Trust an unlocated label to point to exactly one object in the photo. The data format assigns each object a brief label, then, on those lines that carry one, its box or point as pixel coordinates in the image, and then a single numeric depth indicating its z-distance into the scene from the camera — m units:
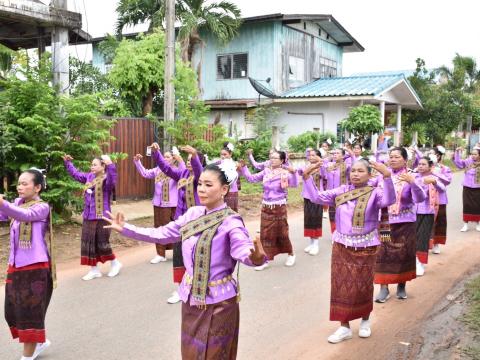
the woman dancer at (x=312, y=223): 9.58
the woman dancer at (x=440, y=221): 9.37
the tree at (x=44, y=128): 9.41
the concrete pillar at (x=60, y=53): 11.37
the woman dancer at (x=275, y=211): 8.27
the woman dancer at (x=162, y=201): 8.62
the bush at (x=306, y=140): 20.44
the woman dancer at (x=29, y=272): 4.74
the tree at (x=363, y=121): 18.23
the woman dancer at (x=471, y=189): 11.87
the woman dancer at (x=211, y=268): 3.50
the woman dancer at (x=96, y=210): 7.51
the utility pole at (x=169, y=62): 11.92
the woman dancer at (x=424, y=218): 7.90
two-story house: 22.22
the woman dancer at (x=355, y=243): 5.21
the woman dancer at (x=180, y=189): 6.54
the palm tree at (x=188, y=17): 19.50
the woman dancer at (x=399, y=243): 6.43
